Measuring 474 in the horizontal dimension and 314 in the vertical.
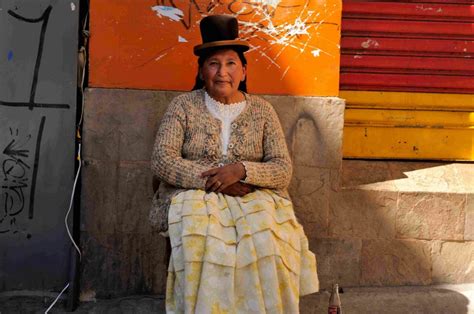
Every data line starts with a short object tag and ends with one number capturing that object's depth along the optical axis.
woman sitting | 3.89
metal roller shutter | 5.68
